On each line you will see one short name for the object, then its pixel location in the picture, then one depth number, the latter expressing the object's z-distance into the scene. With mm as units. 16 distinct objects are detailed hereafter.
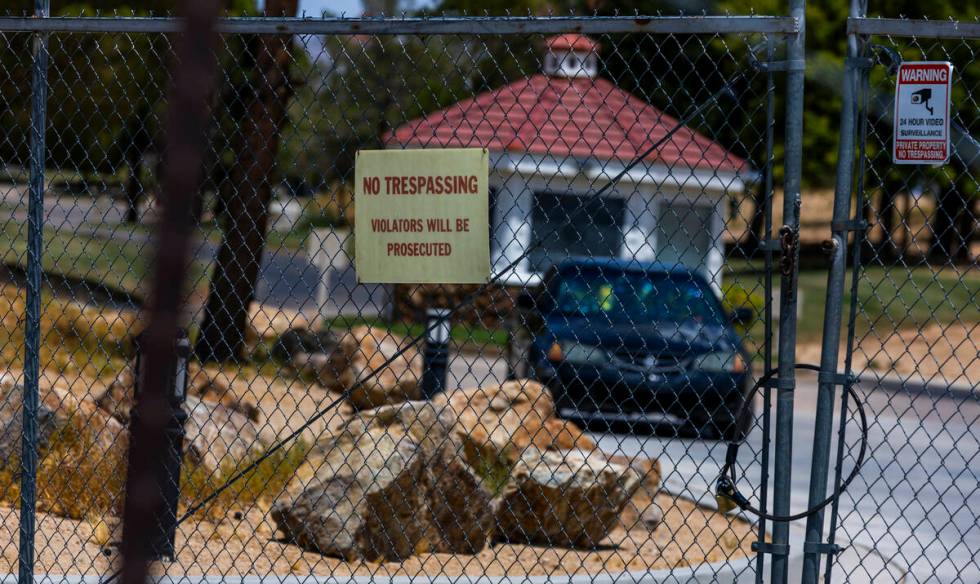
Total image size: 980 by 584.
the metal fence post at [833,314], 7000
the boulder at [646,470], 13531
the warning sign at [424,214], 7504
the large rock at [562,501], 11836
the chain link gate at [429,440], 7434
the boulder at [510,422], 12578
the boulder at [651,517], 12937
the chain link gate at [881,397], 7023
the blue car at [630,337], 19016
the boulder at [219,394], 14950
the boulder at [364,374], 19937
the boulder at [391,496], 10883
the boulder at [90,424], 11836
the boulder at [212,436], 12641
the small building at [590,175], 29141
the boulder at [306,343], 25456
